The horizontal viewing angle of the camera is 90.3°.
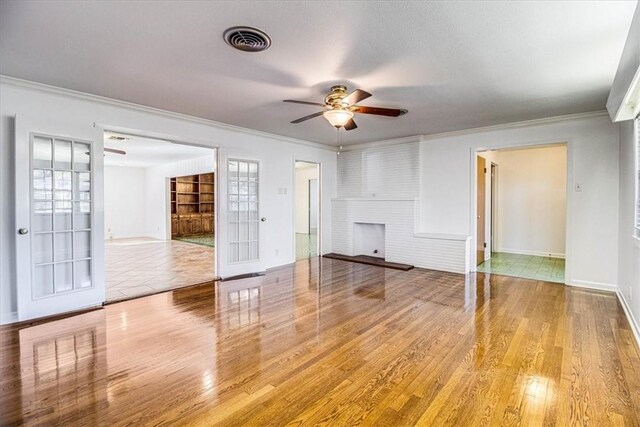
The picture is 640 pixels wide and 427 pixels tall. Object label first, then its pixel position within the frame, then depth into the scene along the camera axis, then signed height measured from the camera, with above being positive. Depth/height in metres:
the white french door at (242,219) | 5.18 -0.13
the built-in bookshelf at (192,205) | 10.99 +0.23
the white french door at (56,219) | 3.30 -0.08
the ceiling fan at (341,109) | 3.33 +1.09
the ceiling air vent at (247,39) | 2.34 +1.32
